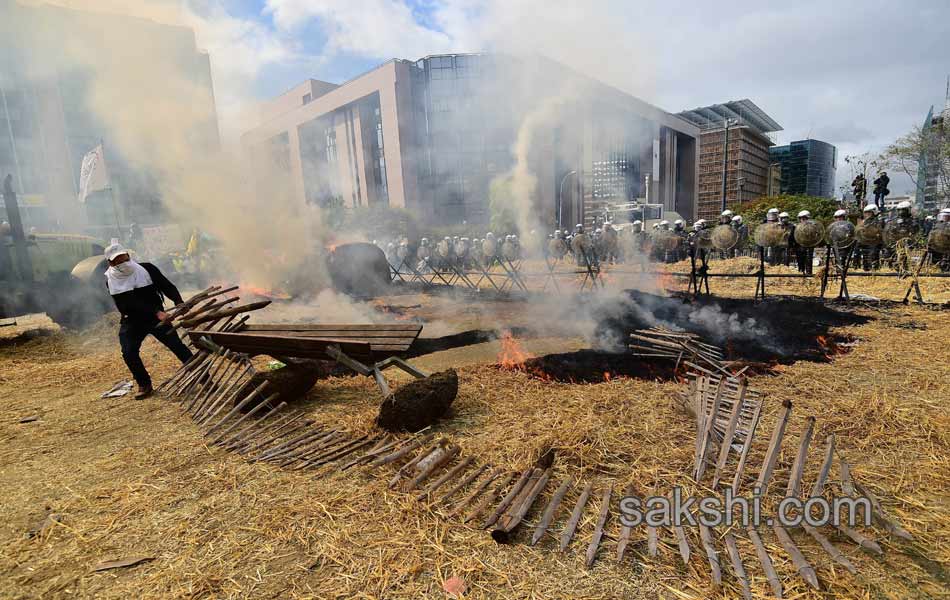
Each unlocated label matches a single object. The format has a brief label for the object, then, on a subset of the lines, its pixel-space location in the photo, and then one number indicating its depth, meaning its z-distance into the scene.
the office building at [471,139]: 25.39
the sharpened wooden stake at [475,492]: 2.76
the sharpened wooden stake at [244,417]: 4.07
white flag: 14.48
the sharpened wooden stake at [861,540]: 2.22
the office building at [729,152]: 75.12
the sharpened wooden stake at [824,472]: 2.47
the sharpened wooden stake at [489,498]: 2.71
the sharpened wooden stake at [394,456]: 3.36
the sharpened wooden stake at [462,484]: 2.92
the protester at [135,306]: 5.23
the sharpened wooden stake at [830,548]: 2.13
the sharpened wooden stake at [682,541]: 2.28
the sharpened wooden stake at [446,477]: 2.96
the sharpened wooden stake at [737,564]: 2.07
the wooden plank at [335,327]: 4.82
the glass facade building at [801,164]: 107.31
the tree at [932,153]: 21.25
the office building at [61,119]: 12.85
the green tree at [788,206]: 35.65
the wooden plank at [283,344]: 4.20
